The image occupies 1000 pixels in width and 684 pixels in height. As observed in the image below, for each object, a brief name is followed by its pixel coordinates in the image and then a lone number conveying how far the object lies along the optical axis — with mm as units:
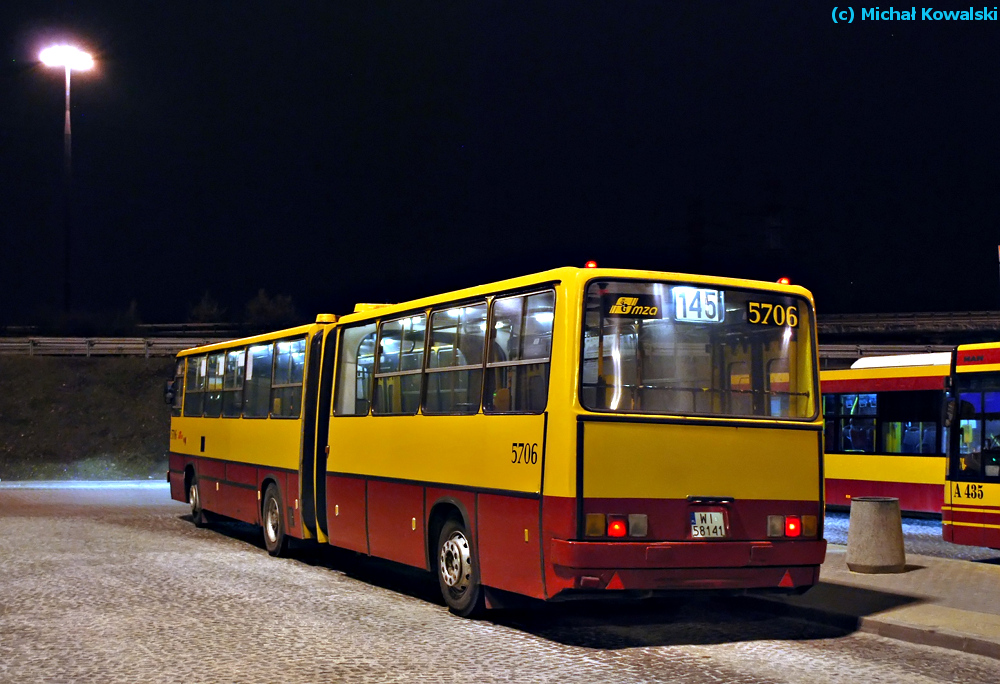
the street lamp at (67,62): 50812
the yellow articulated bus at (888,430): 22422
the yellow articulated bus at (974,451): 15859
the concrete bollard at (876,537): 14102
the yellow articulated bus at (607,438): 9797
